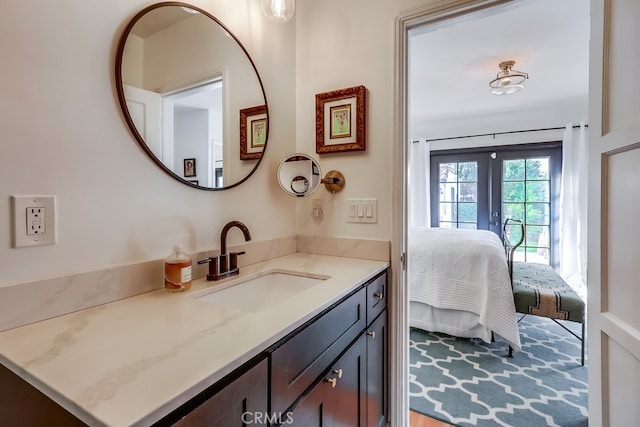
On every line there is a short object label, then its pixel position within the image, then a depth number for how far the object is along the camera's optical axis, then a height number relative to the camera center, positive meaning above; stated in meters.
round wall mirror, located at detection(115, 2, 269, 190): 0.94 +0.44
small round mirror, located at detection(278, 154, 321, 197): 1.52 +0.19
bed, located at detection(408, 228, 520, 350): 2.18 -0.60
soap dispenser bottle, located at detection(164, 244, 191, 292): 0.94 -0.19
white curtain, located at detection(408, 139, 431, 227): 4.85 +0.49
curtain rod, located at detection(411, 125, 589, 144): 4.03 +1.16
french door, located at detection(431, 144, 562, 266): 4.20 +0.32
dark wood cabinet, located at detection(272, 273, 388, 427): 0.77 -0.52
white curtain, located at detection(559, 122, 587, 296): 3.91 +0.10
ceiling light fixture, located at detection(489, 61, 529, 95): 2.74 +1.27
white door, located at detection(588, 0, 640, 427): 0.79 -0.01
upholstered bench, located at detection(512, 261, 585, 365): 2.01 -0.59
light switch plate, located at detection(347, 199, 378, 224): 1.46 +0.01
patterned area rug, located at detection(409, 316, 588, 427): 1.59 -1.04
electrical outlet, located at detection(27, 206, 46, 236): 0.72 -0.02
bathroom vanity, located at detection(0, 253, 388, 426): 0.46 -0.27
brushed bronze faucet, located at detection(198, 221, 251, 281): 1.09 -0.18
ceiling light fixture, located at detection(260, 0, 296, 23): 1.27 +0.86
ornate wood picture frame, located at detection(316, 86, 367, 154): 1.46 +0.47
